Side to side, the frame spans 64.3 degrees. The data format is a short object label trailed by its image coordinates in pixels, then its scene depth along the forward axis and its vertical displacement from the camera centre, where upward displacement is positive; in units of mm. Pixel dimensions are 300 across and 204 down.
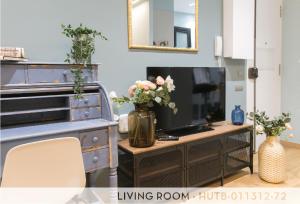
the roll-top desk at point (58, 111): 1430 -184
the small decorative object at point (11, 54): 1380 +184
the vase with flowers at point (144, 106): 1914 -181
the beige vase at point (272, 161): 2453 -808
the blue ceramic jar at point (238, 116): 2701 -376
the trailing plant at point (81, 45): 1751 +293
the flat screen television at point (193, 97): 2281 -147
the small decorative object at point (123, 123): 2191 -359
